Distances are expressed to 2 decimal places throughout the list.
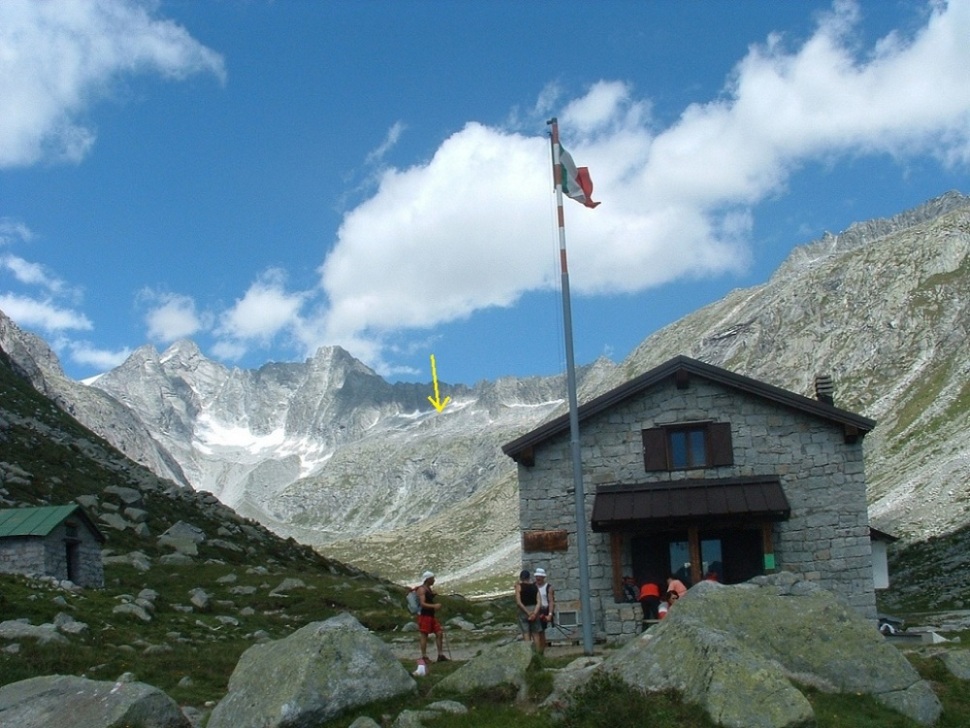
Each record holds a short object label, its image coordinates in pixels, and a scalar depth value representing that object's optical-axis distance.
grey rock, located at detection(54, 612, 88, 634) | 22.61
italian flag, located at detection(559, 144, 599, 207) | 22.11
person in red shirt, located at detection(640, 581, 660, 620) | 26.19
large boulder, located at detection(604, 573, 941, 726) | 13.39
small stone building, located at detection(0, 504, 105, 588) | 31.22
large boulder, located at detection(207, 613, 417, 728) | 13.95
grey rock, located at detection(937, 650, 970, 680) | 16.61
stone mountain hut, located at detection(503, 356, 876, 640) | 28.19
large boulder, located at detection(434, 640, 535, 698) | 15.23
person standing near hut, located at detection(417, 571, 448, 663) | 20.52
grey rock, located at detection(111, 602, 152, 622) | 26.77
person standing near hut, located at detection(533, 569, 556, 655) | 21.27
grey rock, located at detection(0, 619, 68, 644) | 20.62
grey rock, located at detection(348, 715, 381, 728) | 13.88
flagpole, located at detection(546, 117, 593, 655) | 19.69
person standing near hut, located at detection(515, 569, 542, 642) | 21.22
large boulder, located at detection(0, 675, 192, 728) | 13.93
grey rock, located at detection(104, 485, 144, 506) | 47.94
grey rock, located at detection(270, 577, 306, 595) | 37.28
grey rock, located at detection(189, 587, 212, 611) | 32.28
